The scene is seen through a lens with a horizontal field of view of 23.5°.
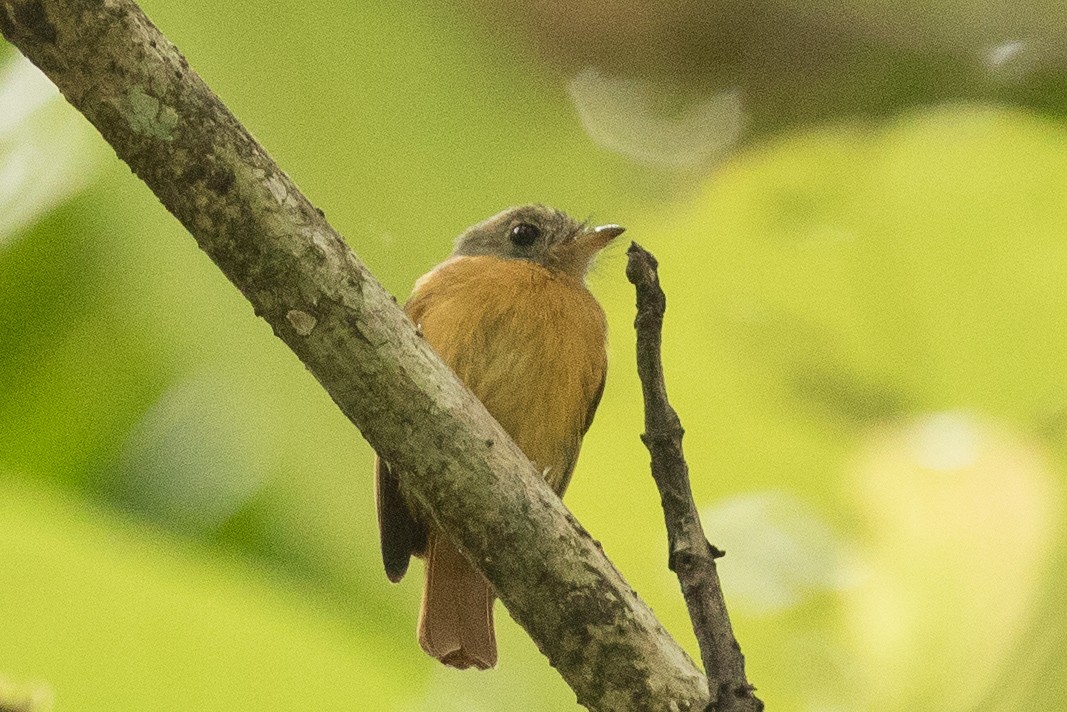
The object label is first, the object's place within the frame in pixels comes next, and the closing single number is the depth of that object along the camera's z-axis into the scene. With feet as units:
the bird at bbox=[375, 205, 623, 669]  20.94
